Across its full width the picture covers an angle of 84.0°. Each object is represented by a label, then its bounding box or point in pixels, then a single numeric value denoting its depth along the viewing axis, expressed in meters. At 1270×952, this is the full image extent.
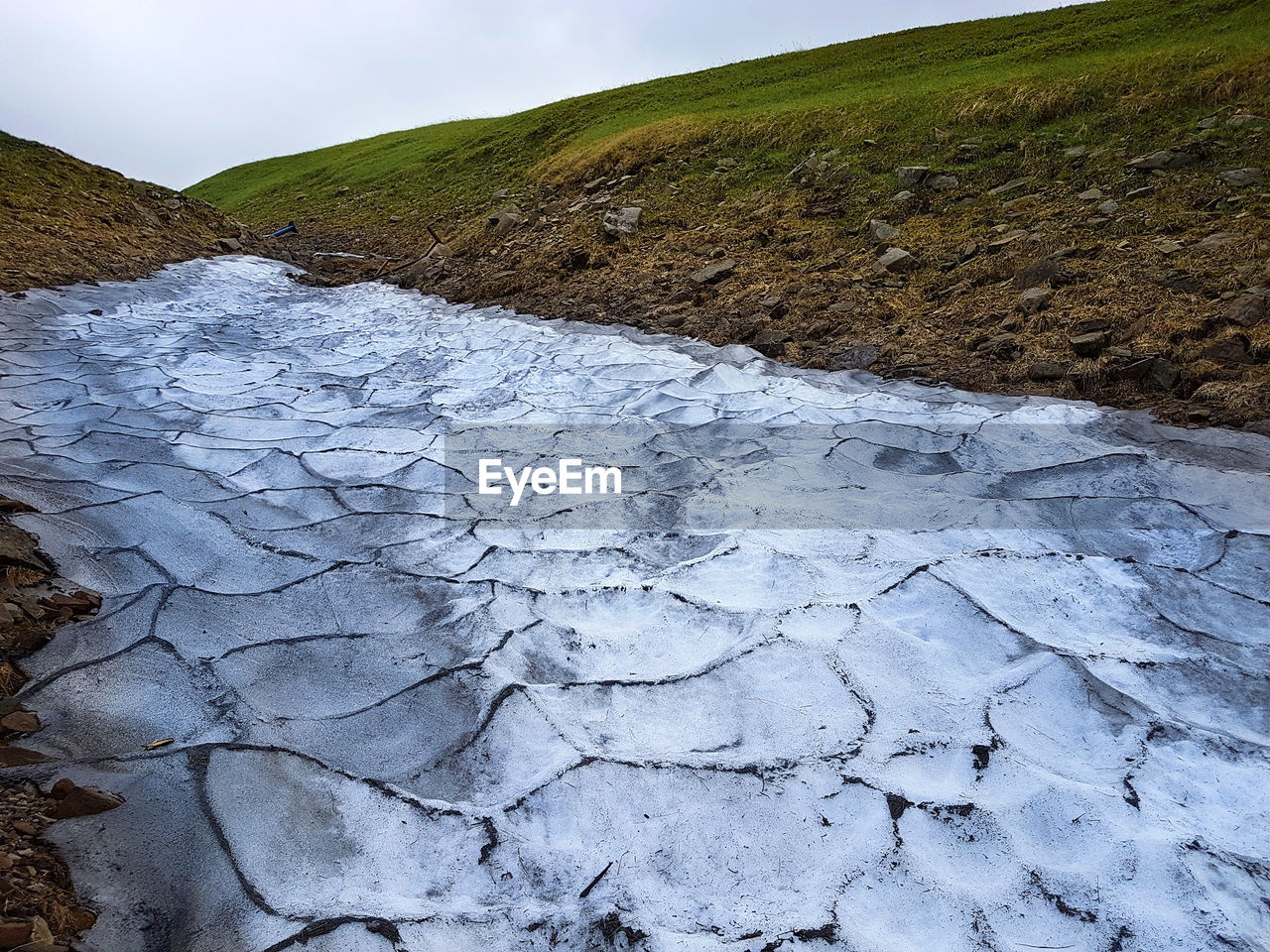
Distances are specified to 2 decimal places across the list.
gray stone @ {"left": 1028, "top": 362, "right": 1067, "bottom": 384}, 4.04
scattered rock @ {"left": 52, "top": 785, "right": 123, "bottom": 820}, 1.57
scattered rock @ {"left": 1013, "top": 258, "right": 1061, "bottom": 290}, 5.02
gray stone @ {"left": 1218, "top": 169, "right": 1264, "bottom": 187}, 5.58
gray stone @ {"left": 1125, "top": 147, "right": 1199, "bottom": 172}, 6.18
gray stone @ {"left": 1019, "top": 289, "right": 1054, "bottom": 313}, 4.75
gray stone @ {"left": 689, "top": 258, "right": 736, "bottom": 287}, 6.46
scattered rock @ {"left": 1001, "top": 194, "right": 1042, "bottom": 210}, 6.41
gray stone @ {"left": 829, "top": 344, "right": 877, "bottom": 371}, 4.71
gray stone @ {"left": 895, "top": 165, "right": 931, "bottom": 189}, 7.36
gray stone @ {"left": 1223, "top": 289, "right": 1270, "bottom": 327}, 3.96
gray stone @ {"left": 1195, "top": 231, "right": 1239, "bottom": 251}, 4.82
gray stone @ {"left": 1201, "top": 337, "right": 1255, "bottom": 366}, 3.74
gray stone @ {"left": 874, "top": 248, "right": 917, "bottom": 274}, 5.89
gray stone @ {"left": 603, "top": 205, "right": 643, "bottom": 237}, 8.23
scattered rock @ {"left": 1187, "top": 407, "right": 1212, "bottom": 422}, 3.40
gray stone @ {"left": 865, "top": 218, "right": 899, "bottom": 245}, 6.43
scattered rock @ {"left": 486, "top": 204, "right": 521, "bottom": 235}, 9.72
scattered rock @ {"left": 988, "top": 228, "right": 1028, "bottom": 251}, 5.68
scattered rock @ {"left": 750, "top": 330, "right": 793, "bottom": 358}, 5.16
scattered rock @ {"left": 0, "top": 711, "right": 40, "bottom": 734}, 1.78
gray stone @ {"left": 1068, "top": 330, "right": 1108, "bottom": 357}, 4.14
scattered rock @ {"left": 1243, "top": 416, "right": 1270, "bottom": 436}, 3.21
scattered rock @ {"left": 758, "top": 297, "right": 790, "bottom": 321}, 5.62
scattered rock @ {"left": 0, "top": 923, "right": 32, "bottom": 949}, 1.19
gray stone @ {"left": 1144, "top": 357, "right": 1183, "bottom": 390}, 3.72
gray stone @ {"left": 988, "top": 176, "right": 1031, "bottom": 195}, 6.78
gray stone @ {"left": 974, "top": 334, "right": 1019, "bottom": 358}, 4.43
